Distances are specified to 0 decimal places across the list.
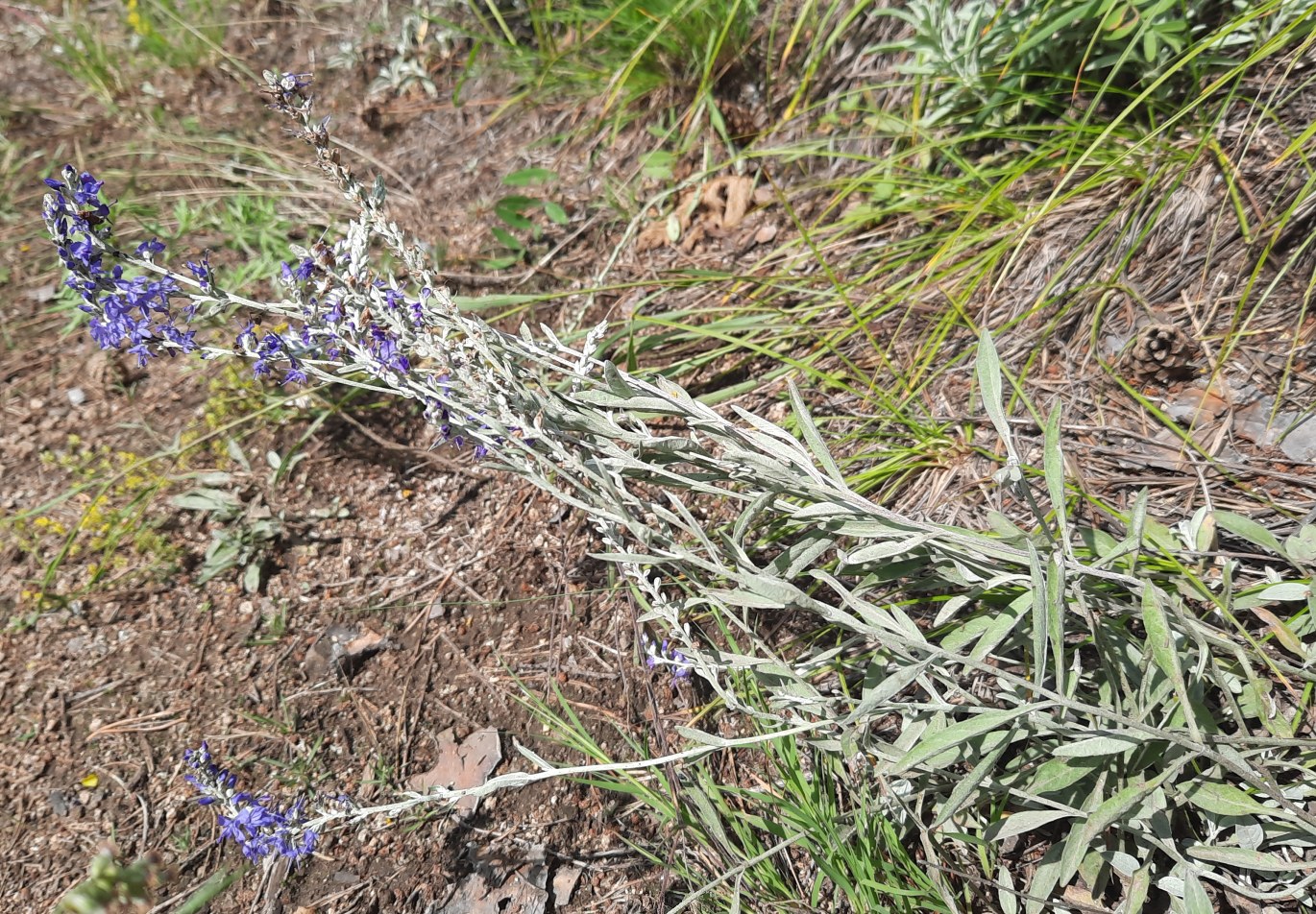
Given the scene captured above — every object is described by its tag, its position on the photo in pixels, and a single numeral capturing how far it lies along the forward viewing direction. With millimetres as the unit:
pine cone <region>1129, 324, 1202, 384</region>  495
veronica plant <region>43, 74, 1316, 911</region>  356
